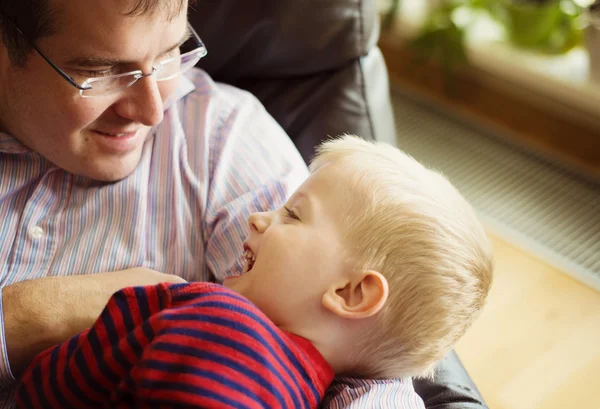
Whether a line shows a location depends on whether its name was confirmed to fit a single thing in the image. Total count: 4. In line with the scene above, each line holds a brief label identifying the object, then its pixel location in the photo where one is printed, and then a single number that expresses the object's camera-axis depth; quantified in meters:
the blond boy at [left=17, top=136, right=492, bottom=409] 0.97
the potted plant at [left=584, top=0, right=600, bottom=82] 2.54
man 1.18
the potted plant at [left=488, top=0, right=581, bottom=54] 2.84
